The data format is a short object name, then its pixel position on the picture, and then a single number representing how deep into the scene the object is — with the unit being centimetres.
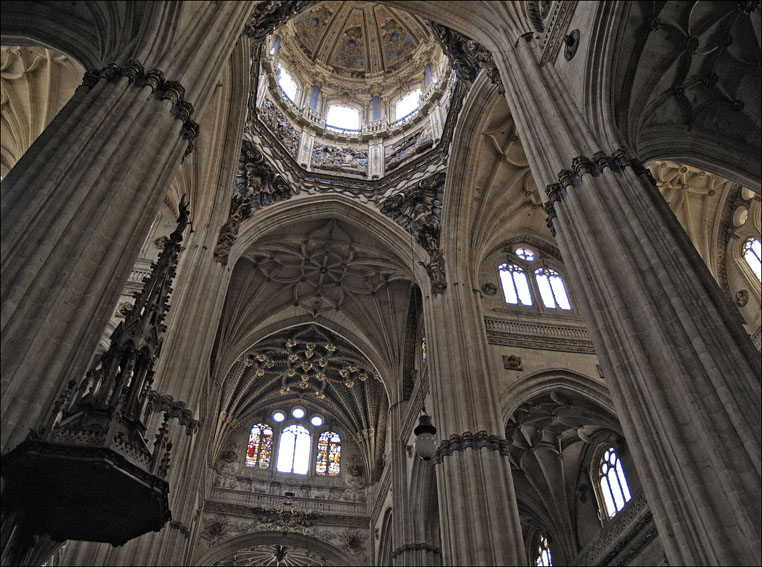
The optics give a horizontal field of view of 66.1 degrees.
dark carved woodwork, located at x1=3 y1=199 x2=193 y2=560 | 484
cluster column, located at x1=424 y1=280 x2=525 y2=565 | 1093
